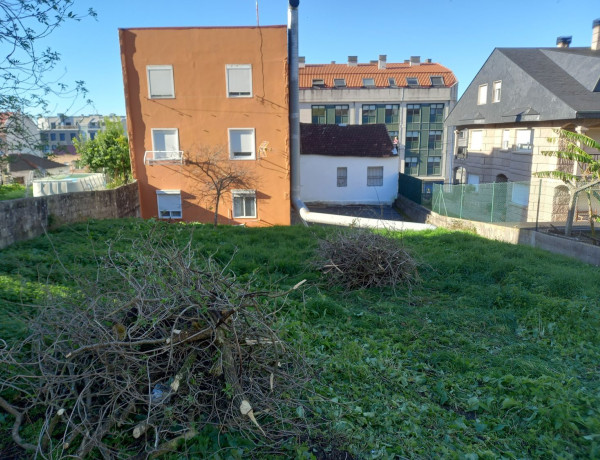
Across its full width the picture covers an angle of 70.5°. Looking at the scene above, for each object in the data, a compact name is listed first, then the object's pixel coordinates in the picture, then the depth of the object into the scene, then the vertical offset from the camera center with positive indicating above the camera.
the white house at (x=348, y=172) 27.80 -1.02
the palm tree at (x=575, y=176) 12.66 -0.59
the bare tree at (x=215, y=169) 20.16 -0.57
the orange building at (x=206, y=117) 19.34 +1.83
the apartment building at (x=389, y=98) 41.06 +5.56
